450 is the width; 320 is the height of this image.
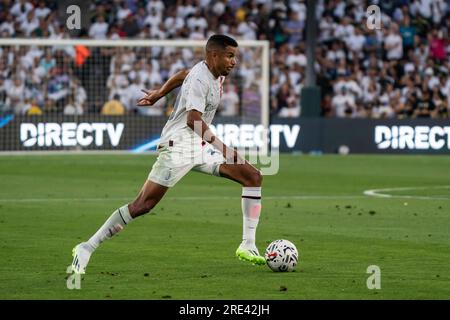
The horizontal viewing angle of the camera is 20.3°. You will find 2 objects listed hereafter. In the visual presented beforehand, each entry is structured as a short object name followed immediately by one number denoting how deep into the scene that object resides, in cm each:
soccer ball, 1159
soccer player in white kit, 1161
